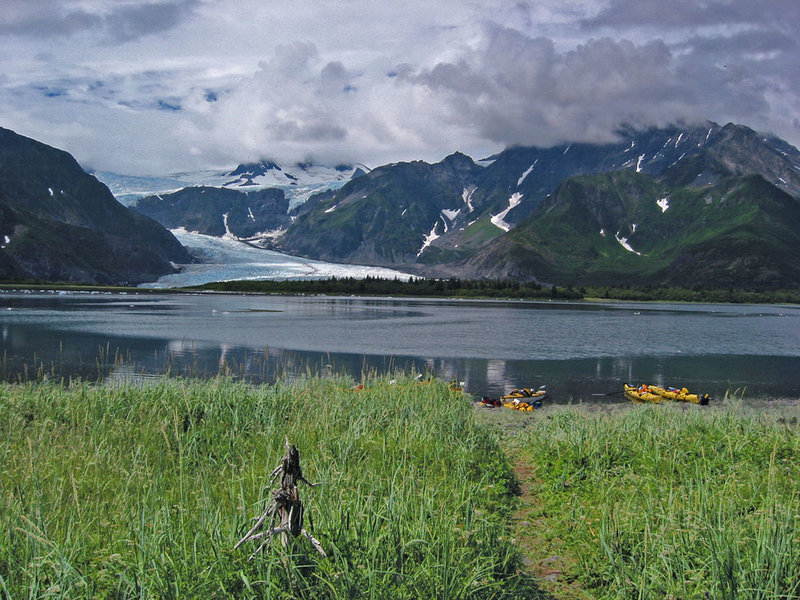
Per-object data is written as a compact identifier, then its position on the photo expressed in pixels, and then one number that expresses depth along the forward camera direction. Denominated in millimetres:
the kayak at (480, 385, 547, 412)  31186
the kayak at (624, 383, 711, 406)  35109
